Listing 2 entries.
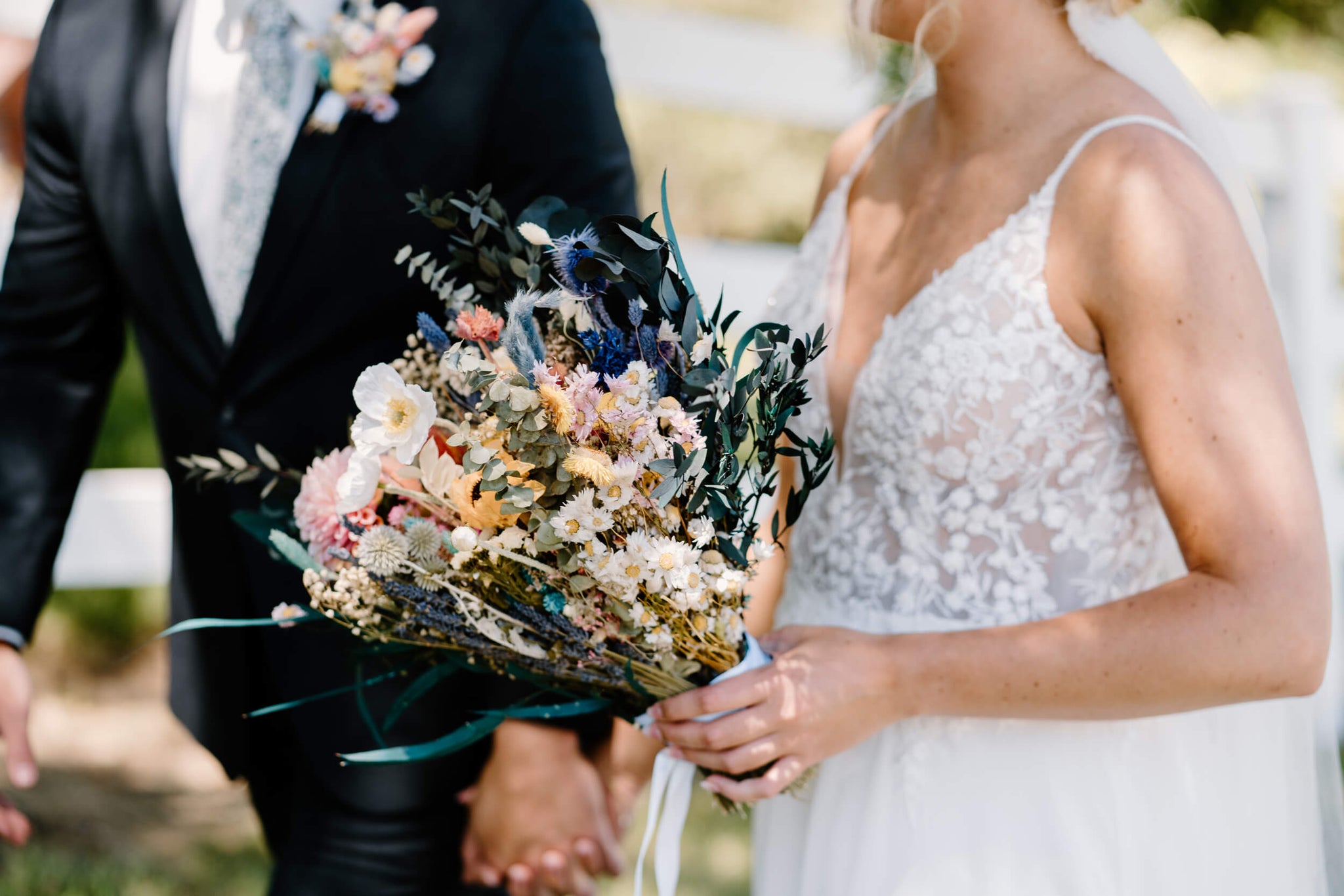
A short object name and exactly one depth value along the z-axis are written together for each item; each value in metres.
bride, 1.44
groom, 1.88
